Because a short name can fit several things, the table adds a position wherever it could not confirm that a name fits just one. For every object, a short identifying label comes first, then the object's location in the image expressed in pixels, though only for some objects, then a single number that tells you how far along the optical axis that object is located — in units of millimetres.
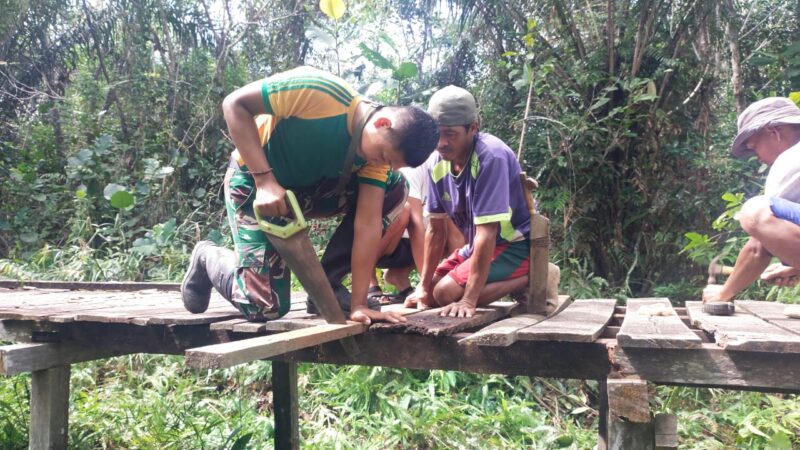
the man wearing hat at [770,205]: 2600
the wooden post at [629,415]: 1852
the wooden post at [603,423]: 3065
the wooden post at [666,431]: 2037
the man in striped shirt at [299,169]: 2385
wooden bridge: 1868
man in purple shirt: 2740
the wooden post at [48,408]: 3305
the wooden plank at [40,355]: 2914
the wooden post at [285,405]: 3902
